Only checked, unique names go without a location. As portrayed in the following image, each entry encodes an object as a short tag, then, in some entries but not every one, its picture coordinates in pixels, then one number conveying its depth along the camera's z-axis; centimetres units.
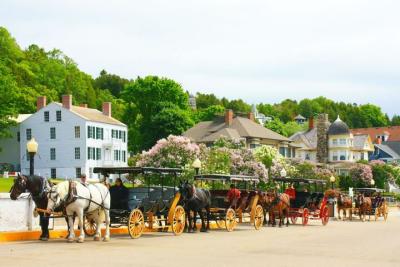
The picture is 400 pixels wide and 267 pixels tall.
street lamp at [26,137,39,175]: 2336
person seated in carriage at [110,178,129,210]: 2258
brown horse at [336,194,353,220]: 4178
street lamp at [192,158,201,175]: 3538
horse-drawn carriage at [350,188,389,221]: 4198
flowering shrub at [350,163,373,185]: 9469
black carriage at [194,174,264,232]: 2739
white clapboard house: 8112
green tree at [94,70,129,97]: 14212
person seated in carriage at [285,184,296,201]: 3334
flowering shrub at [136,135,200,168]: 5944
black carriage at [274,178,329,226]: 3341
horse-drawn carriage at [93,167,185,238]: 2198
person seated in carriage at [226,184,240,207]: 2780
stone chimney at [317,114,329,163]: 11106
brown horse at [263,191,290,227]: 3086
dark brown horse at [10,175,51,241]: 1995
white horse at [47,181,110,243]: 1995
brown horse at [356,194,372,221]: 4184
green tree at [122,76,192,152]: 9294
